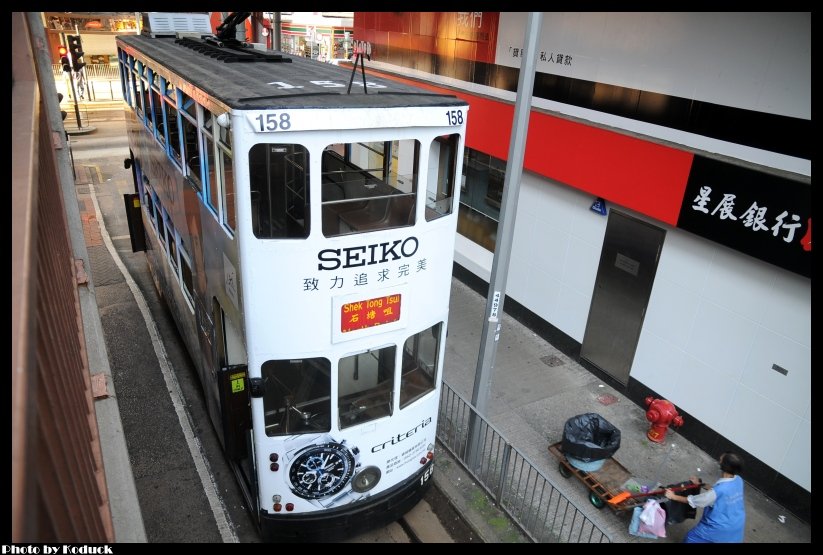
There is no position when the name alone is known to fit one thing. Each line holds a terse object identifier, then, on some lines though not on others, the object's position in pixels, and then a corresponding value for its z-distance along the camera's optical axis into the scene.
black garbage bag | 6.77
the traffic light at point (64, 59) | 23.11
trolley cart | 6.41
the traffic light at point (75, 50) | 21.67
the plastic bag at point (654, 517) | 6.07
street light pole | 5.25
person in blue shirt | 5.54
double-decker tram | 4.59
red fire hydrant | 7.54
